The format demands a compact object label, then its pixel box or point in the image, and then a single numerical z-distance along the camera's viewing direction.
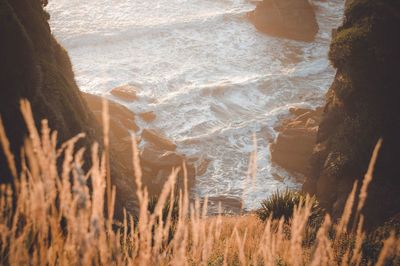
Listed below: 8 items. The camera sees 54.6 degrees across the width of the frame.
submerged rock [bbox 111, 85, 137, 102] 21.41
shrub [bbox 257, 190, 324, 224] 8.72
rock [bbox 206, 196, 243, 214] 13.77
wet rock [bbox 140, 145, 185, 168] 14.88
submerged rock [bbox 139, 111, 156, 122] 19.86
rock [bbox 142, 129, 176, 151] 16.59
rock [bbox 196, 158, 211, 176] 16.15
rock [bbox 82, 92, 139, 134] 16.58
